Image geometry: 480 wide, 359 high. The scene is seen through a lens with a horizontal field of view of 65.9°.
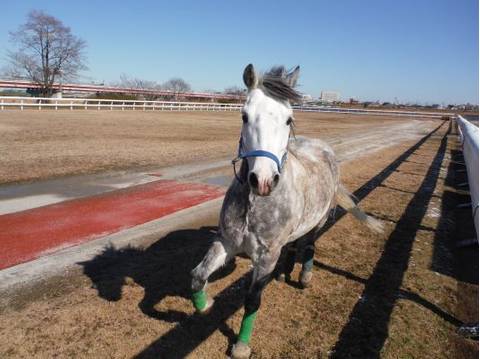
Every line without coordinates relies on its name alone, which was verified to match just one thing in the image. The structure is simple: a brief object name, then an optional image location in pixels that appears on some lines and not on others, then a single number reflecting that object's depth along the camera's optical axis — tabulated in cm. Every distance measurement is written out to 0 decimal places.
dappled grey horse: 279
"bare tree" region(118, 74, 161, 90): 10781
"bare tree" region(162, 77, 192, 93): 11509
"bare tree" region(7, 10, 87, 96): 4562
